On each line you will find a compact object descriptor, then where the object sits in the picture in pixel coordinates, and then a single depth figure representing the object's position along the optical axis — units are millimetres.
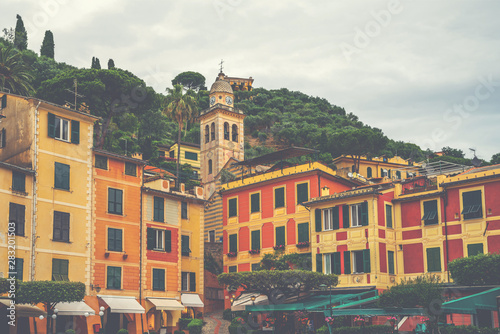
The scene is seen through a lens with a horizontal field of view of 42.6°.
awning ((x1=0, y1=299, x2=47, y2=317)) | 34906
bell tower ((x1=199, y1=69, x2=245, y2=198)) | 90875
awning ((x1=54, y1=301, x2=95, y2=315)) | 38719
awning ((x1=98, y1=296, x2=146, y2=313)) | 42125
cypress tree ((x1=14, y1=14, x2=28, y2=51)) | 113312
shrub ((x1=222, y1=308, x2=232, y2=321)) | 51188
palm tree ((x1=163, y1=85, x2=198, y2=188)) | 80188
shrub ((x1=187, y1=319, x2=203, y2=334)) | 45781
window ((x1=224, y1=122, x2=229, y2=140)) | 92000
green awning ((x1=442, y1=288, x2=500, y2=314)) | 33312
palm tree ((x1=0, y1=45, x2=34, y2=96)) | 56969
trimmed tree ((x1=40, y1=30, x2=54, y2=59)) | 127000
